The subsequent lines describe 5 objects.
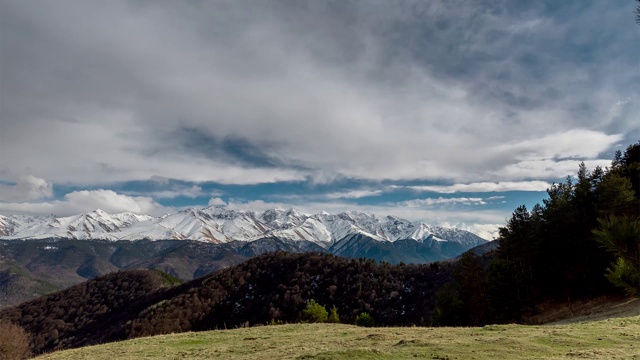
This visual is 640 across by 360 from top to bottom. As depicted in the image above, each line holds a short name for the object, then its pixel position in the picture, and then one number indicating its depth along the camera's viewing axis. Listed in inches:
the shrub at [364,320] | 2539.4
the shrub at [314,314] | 2417.2
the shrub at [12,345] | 2647.6
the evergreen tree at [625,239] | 722.2
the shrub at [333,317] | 2779.3
